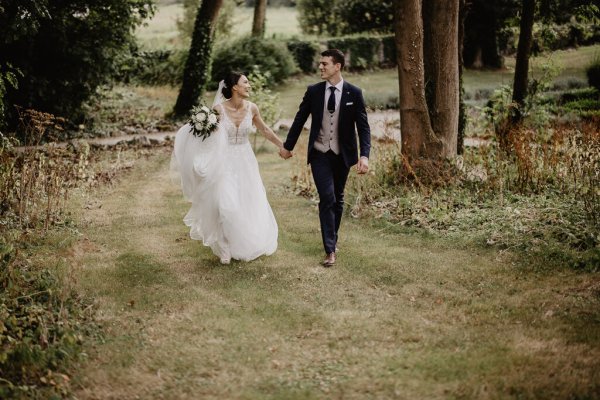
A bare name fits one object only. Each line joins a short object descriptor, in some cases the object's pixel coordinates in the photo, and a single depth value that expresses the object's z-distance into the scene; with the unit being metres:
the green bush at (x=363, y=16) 34.78
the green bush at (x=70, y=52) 15.25
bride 7.40
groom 7.17
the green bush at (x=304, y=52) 29.67
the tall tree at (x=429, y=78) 9.48
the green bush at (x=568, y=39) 33.56
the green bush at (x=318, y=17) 36.28
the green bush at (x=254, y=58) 26.31
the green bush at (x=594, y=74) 22.19
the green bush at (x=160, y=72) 26.56
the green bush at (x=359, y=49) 31.28
